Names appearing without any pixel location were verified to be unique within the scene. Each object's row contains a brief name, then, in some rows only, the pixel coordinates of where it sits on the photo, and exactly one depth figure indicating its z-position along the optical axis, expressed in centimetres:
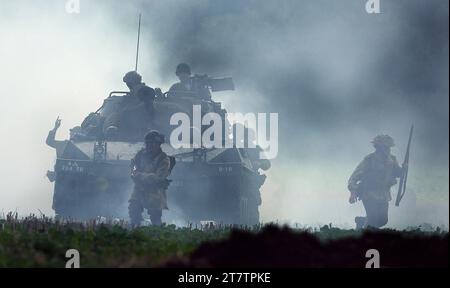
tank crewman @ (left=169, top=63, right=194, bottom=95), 3044
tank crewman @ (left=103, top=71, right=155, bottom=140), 2838
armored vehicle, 2589
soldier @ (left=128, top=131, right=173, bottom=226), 1983
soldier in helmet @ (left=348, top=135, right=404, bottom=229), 1998
